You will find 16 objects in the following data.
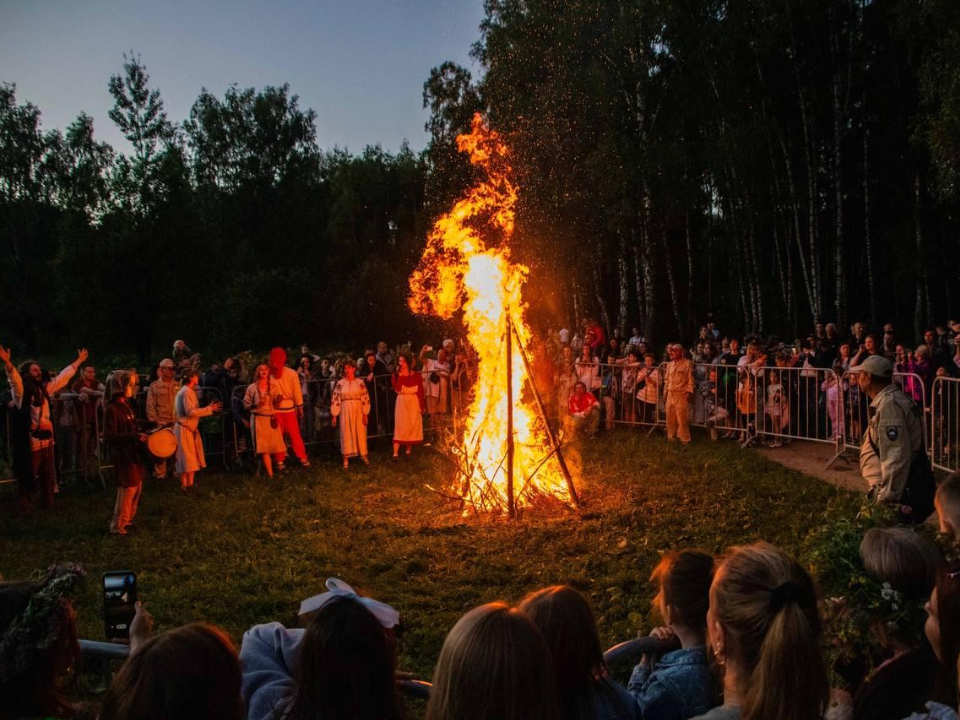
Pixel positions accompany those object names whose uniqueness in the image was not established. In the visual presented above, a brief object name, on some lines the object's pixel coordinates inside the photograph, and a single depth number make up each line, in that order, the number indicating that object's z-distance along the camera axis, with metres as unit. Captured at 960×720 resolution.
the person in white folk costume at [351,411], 13.43
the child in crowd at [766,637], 2.45
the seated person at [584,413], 15.40
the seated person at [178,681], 2.11
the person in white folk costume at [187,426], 11.67
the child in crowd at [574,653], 2.74
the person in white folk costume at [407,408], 13.88
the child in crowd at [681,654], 3.13
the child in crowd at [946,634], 2.60
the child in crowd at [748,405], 13.66
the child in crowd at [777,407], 13.31
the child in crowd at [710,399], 14.41
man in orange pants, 12.88
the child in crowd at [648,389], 15.32
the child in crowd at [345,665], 2.37
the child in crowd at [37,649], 2.44
